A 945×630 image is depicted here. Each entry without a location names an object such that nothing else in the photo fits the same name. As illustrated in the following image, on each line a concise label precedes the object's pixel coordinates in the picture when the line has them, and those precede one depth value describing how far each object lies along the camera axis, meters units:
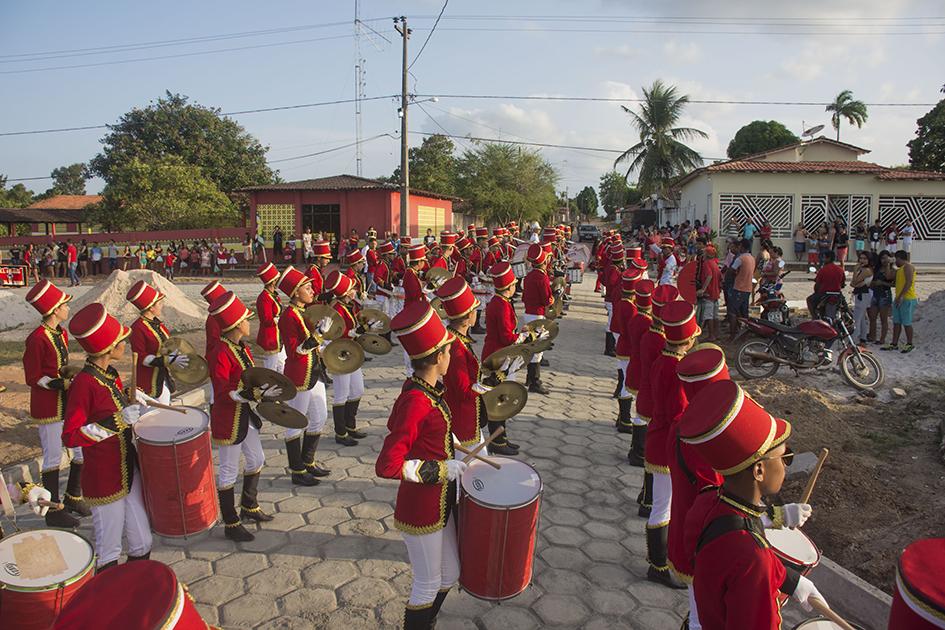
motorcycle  9.40
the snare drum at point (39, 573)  2.80
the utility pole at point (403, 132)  26.36
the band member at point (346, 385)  7.25
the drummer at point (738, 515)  2.20
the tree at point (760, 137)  50.94
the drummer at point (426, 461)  3.49
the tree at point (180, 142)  47.81
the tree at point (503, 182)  52.25
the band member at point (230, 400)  4.94
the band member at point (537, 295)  9.91
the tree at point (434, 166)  53.81
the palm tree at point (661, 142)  35.94
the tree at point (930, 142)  35.50
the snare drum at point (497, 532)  3.52
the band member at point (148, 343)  6.31
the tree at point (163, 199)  36.34
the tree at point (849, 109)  52.16
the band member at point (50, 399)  5.60
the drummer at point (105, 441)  4.12
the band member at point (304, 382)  6.05
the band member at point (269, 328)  6.73
